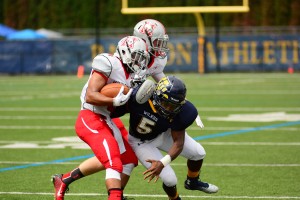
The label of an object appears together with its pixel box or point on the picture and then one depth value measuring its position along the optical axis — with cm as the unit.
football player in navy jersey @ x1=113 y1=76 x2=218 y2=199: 1148
